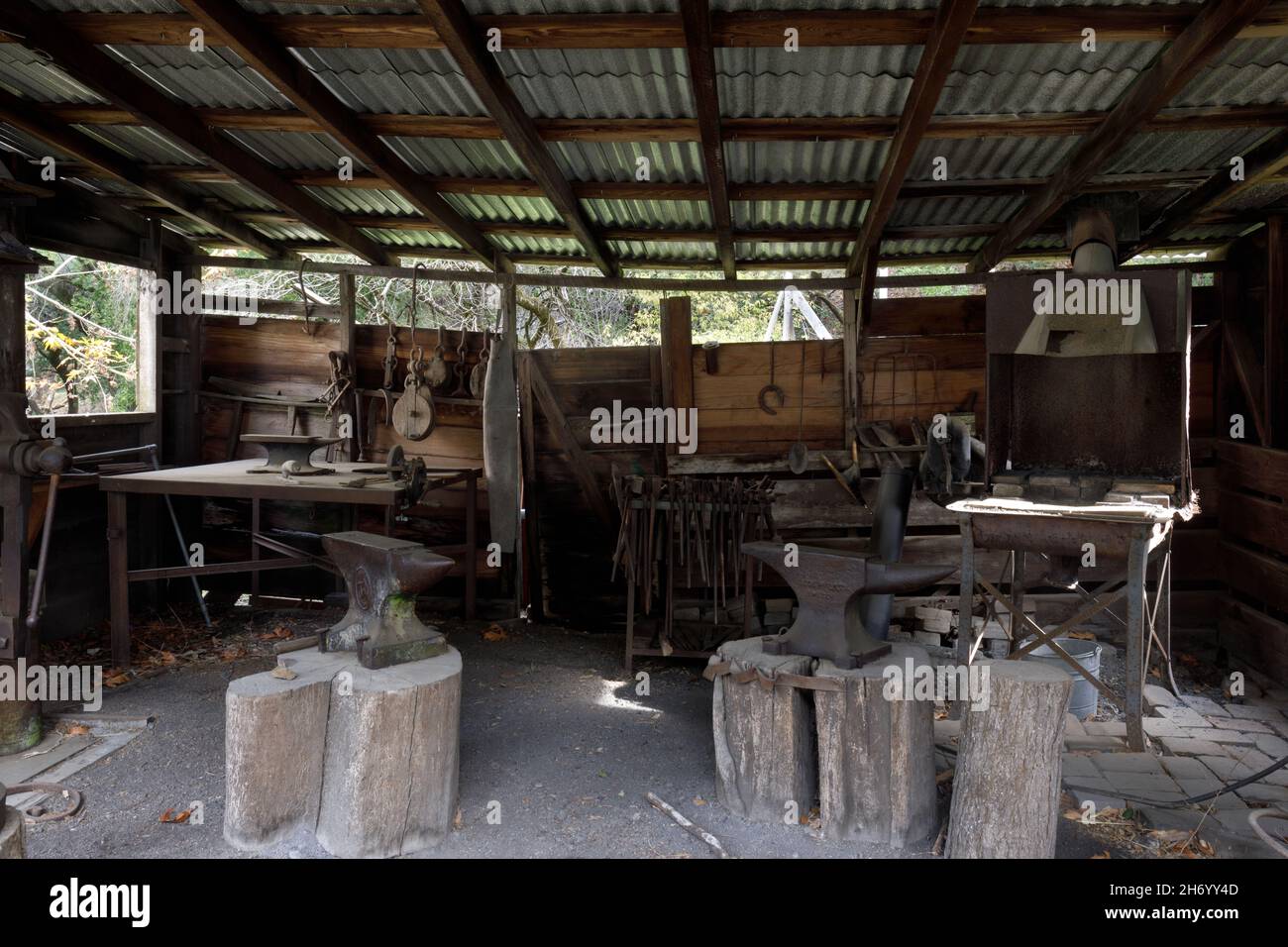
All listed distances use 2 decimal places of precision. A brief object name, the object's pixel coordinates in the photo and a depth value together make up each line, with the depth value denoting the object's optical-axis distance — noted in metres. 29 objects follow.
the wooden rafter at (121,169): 4.92
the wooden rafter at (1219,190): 4.84
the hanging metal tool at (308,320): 7.05
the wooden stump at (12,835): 1.78
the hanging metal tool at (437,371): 7.04
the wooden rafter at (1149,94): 3.48
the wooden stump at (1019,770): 3.30
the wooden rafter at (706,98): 3.58
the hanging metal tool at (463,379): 7.27
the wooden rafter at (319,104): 3.79
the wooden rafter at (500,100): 3.65
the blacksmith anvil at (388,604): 3.83
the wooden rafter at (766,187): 5.36
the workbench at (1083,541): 4.17
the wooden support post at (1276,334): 5.99
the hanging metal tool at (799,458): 6.79
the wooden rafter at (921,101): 3.45
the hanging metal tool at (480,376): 7.09
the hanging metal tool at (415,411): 6.81
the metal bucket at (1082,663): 5.25
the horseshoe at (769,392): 6.99
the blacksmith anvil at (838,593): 3.98
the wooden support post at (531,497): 7.20
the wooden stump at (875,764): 3.64
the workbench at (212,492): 5.41
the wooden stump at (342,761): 3.41
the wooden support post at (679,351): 6.95
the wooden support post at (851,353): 6.84
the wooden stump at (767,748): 3.85
